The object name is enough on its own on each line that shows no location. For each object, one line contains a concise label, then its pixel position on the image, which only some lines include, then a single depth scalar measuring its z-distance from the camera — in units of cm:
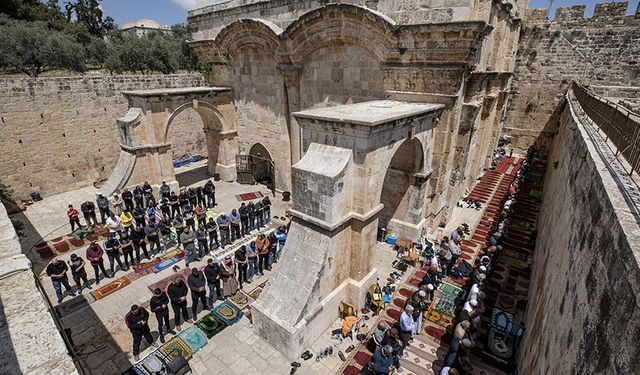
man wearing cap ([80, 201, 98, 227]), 1216
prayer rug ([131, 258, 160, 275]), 1021
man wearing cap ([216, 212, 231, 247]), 1131
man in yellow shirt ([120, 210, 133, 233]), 1154
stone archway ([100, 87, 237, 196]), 1382
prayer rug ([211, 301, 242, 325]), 829
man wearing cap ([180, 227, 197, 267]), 1017
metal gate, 1747
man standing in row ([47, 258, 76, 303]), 829
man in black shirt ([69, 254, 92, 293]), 859
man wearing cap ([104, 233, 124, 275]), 956
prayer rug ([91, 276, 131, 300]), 917
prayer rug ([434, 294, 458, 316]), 875
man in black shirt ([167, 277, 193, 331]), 745
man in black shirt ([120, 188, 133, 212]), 1305
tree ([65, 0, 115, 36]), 4350
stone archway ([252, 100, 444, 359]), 710
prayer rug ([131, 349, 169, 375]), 656
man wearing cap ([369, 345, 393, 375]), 624
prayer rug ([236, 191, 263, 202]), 1562
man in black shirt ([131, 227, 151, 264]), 1009
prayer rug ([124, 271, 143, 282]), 981
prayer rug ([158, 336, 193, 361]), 723
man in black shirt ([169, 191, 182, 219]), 1285
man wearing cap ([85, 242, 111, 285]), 899
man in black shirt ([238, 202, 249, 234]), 1200
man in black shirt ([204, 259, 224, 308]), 834
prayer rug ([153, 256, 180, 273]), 1026
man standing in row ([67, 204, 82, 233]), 1192
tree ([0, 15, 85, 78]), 2352
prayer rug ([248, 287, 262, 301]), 917
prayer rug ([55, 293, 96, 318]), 852
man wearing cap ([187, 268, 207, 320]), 786
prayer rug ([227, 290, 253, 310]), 880
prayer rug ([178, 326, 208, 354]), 749
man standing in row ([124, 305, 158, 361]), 666
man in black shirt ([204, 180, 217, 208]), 1439
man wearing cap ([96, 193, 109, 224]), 1255
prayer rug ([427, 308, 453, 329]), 837
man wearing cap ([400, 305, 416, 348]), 725
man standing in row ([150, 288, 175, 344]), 714
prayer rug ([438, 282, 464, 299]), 940
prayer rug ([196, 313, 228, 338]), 789
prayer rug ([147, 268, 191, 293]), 947
